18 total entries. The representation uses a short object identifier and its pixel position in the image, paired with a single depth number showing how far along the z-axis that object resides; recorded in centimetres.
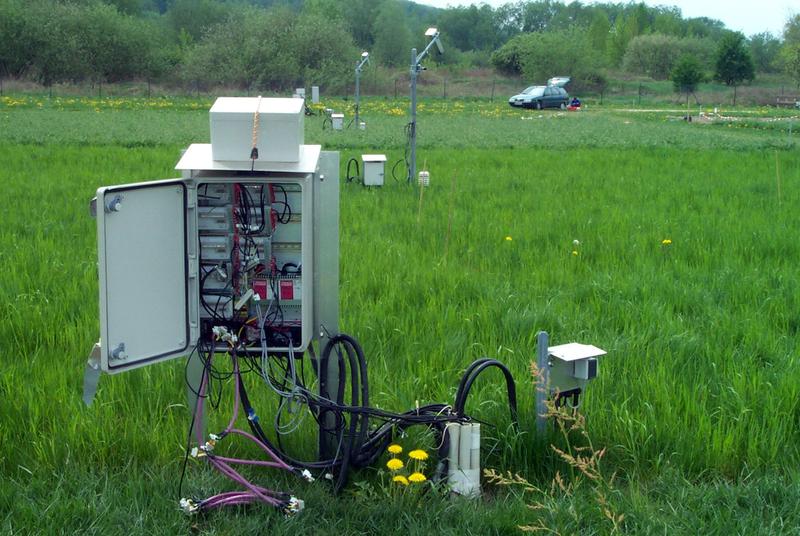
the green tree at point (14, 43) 6012
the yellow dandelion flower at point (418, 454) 366
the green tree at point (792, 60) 6372
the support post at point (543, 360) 404
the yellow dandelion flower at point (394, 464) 364
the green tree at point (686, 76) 5853
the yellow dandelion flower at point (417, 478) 358
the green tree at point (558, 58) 6938
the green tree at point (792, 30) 7350
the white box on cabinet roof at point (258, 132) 364
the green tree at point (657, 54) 8319
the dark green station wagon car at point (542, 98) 4453
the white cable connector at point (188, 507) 348
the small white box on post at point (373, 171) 1294
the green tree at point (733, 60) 6525
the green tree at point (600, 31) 10869
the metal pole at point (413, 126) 1283
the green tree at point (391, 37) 9006
